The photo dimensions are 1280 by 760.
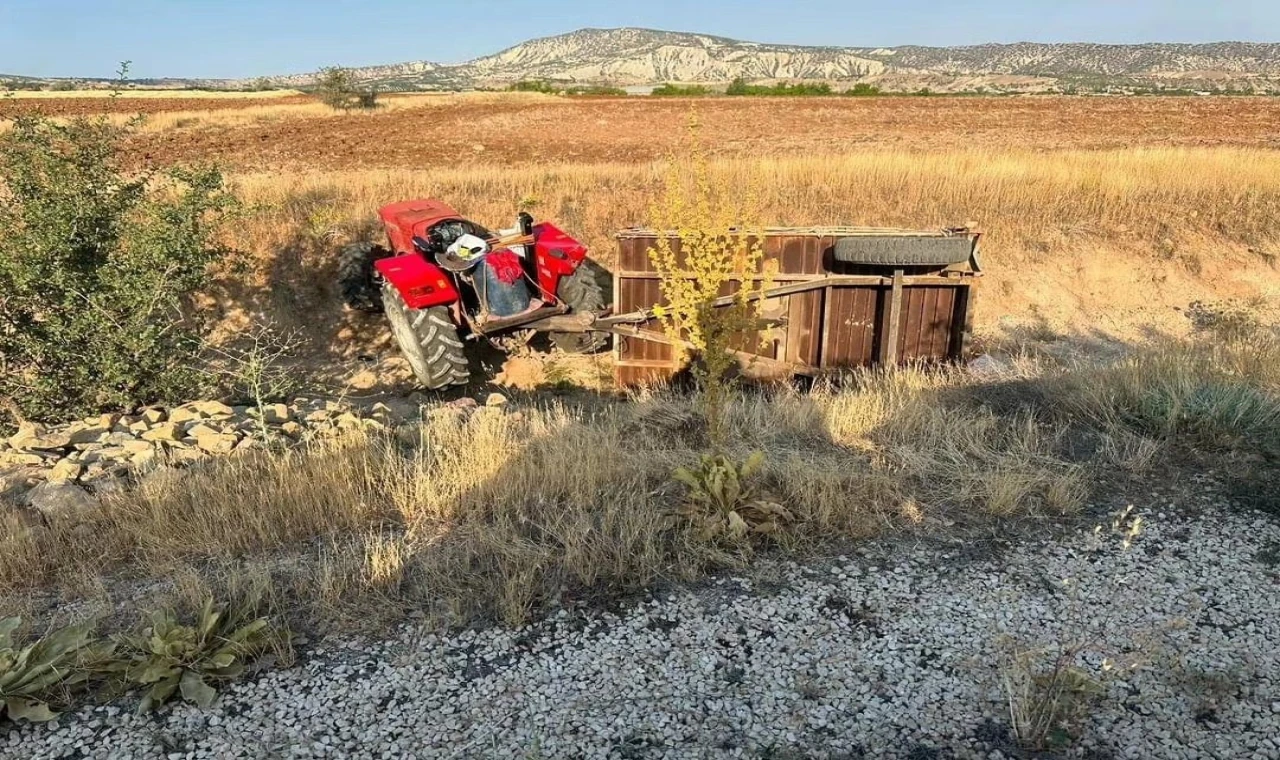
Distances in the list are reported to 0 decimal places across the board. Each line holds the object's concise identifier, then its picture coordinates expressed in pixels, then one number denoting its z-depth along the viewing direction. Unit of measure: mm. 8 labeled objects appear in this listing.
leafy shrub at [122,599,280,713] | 2883
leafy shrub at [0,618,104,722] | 2783
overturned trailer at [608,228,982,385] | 7723
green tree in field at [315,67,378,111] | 37656
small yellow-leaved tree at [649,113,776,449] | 3822
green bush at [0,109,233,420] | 6188
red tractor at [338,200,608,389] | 7750
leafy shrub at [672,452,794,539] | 3955
